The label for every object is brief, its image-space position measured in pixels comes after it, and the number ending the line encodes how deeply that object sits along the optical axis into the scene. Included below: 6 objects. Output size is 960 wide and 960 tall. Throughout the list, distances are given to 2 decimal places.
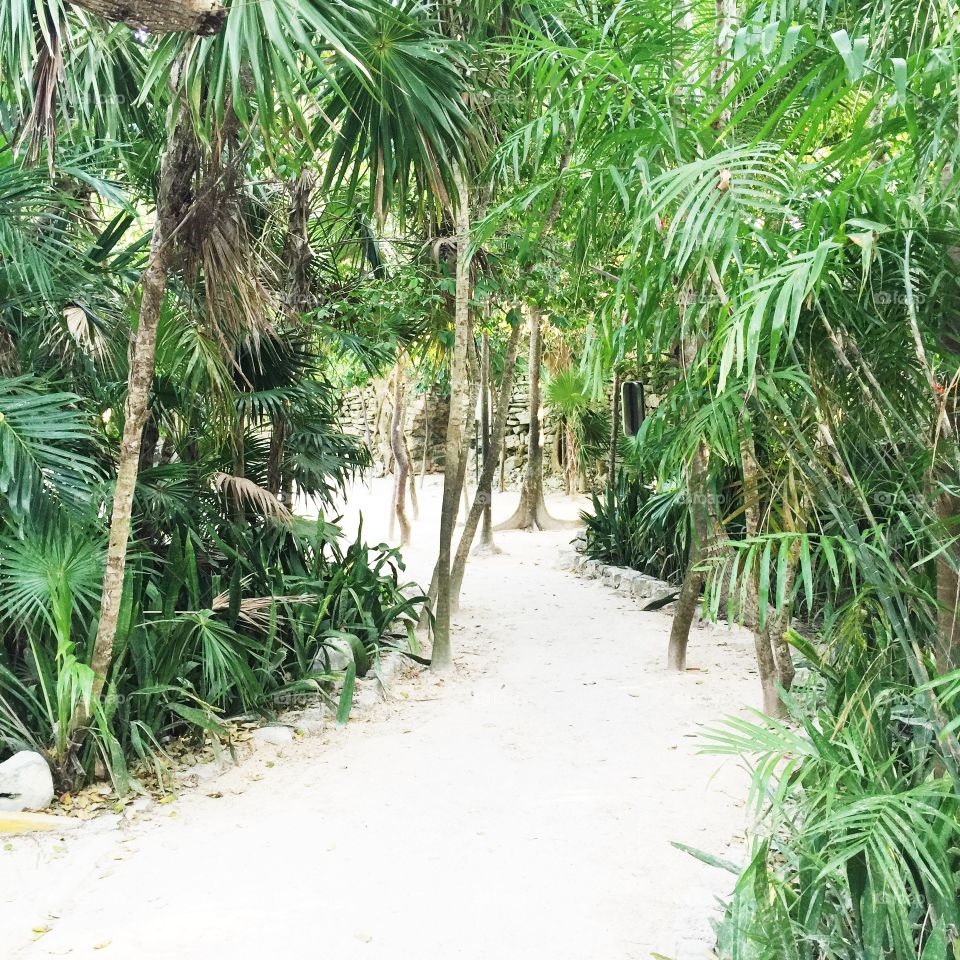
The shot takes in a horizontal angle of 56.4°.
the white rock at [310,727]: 4.20
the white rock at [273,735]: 4.05
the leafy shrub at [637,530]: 7.42
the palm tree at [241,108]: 2.54
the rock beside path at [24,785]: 3.25
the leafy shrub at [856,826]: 1.77
